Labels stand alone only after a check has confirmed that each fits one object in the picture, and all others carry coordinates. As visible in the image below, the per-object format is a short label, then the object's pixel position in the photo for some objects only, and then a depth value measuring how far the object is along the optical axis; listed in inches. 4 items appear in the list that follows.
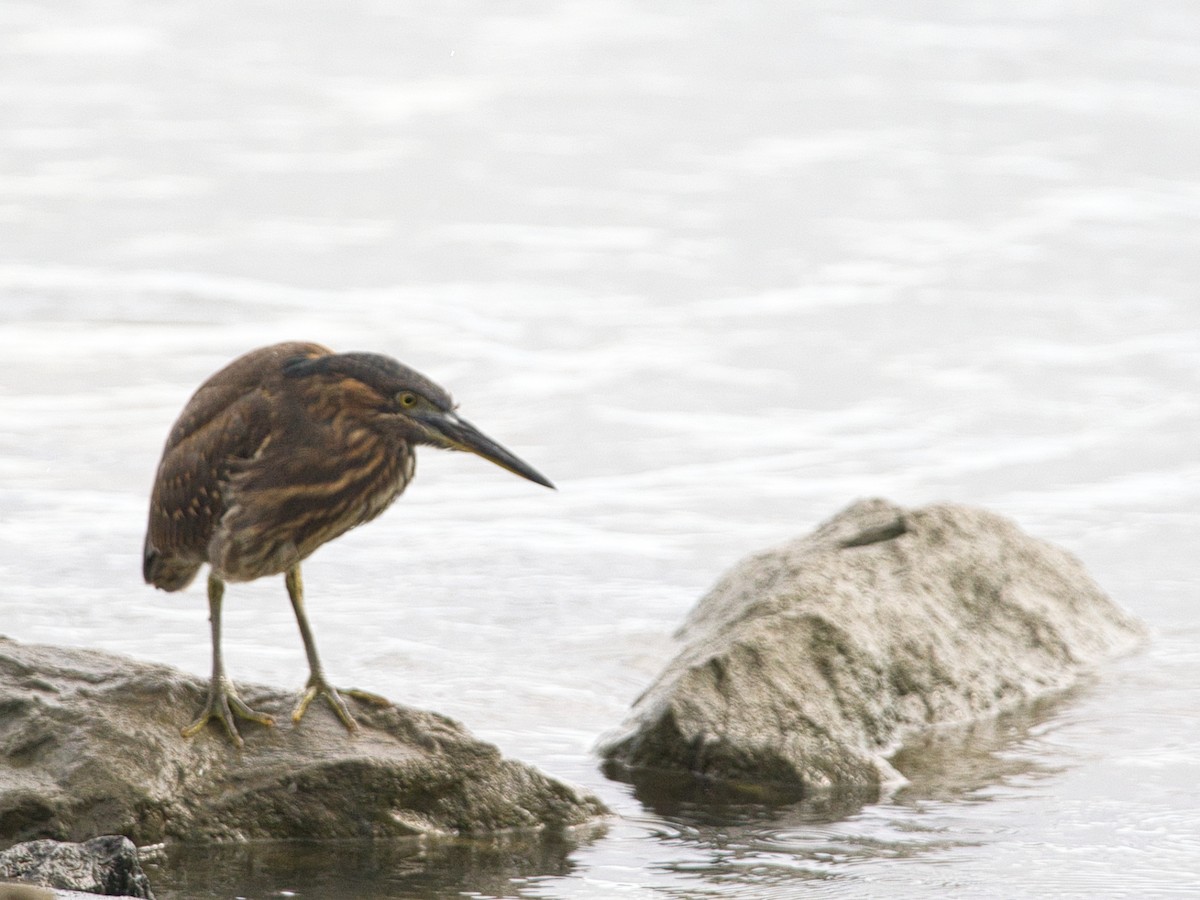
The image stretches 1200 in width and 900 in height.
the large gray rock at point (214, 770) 413.4
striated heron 418.3
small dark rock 375.2
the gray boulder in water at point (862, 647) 491.8
